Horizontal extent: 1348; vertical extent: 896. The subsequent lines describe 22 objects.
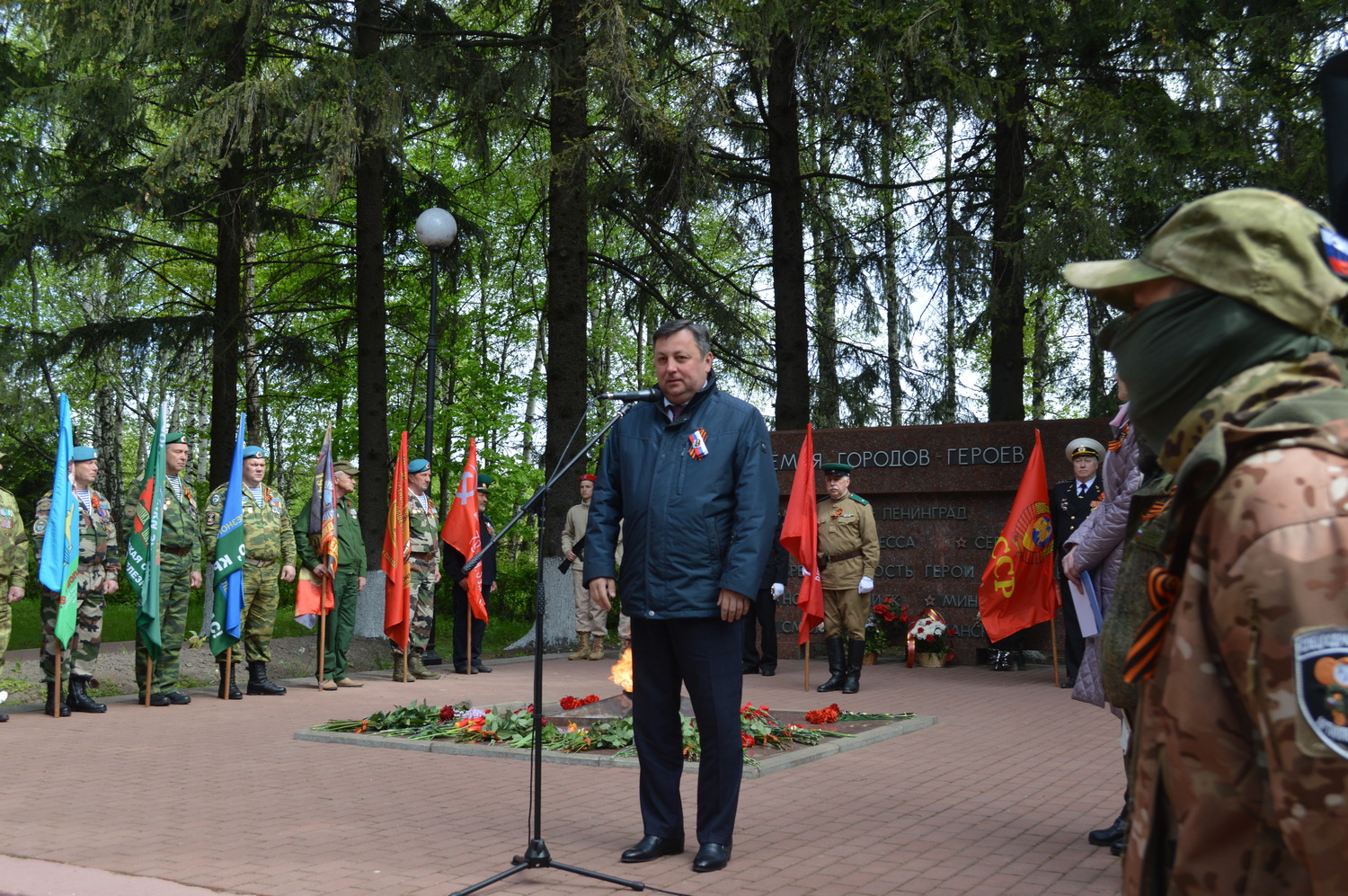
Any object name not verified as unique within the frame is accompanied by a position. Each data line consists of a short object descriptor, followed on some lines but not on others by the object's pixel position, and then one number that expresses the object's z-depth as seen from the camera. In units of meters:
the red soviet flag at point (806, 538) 11.92
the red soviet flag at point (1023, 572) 12.55
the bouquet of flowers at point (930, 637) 14.16
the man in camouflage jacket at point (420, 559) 13.42
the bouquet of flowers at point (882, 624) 14.66
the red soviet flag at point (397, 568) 12.88
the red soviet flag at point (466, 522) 14.24
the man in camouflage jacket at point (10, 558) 10.20
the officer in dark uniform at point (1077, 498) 10.48
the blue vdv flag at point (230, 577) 11.27
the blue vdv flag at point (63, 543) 10.05
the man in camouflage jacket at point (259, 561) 11.77
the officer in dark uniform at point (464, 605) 14.41
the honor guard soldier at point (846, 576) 12.18
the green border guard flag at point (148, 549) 10.77
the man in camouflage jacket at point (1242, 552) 1.47
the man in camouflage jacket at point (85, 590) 10.54
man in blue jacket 5.29
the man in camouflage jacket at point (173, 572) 11.20
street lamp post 15.08
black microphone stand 4.86
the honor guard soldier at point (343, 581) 12.76
